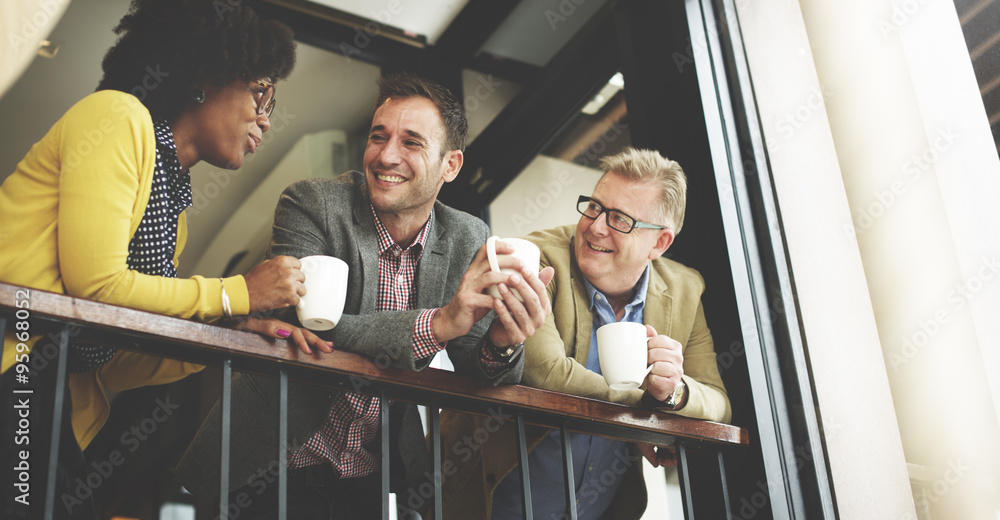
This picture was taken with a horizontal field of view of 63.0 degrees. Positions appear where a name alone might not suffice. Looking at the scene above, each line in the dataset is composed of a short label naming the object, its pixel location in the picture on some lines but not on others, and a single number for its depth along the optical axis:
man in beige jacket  1.88
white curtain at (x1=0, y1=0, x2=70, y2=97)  2.71
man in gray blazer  1.52
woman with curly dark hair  1.35
